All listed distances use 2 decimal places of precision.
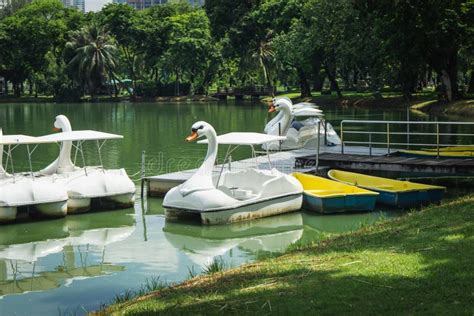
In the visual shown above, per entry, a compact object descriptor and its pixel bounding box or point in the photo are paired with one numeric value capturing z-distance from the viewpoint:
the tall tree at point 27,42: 102.75
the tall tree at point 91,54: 95.19
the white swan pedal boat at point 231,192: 17.69
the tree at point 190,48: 92.56
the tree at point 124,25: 98.62
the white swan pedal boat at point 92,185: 19.38
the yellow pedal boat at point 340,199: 18.98
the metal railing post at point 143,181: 21.79
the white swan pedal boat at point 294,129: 28.91
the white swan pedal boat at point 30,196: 17.73
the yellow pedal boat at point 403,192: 19.41
